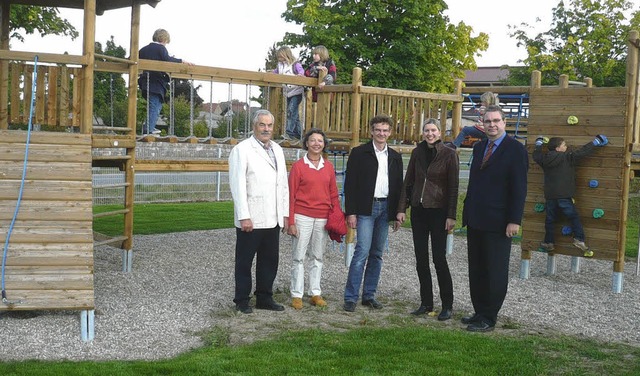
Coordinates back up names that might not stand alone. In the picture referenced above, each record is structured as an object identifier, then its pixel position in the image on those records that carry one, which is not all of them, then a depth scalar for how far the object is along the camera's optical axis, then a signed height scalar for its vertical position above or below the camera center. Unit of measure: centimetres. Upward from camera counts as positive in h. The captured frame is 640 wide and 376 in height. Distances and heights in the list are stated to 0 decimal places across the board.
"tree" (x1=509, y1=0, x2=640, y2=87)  3089 +399
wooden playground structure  768 -5
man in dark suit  767 -57
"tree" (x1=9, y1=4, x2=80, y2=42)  1795 +249
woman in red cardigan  852 -58
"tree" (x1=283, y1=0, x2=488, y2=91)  3406 +436
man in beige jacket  826 -60
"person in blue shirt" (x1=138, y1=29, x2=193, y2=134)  1162 +78
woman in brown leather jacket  820 -52
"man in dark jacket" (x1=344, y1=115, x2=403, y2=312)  852 -49
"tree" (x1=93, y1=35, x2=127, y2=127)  3734 +204
